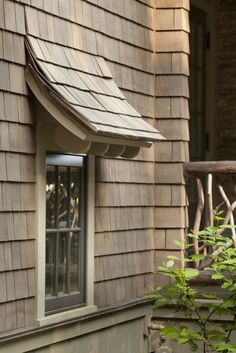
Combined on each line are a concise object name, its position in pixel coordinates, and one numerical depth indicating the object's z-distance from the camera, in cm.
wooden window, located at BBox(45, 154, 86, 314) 966
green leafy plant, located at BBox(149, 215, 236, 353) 824
